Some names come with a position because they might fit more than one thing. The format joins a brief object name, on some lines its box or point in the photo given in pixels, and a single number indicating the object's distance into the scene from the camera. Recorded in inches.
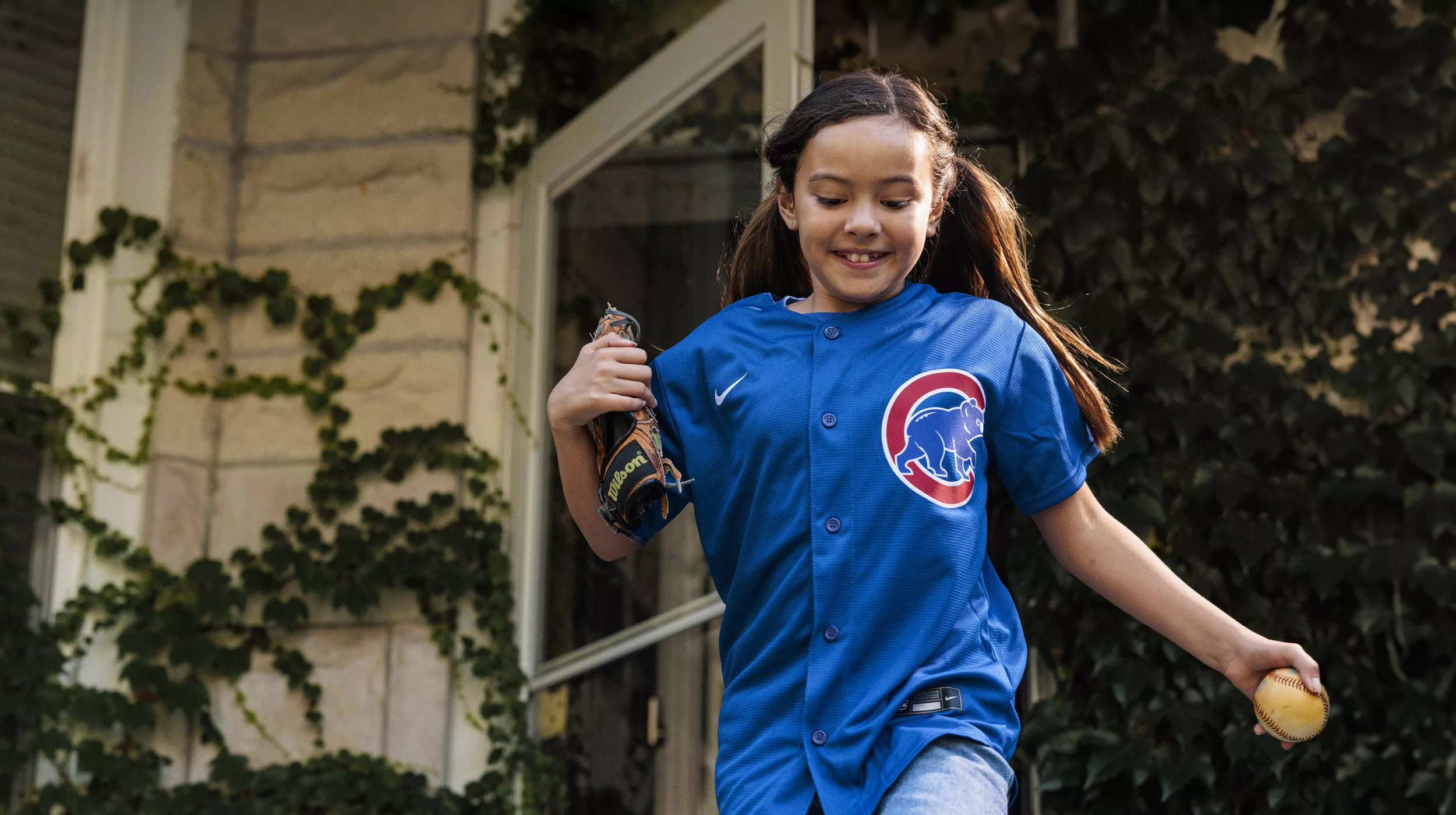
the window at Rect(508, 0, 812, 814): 181.3
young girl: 115.1
